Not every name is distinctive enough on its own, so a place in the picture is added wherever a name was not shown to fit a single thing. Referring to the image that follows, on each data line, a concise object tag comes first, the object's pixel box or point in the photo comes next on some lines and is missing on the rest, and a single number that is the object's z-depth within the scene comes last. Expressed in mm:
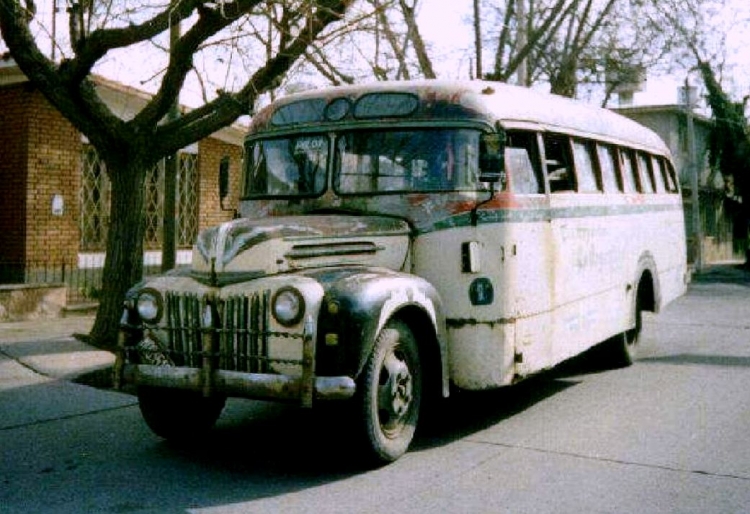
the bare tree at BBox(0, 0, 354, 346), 9914
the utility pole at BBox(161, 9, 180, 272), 12398
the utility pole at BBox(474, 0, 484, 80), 16964
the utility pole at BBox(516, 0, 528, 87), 17773
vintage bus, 5445
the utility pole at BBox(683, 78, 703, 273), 31703
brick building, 14117
